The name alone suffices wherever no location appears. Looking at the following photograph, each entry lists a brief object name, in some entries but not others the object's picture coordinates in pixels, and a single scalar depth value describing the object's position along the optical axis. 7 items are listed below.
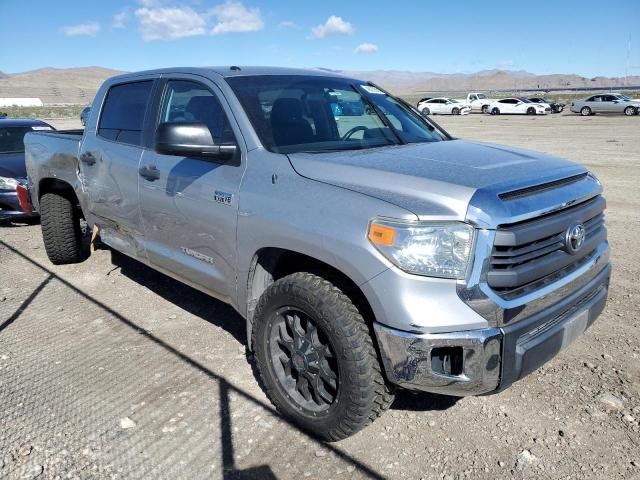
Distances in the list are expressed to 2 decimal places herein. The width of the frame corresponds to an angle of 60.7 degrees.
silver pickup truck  2.40
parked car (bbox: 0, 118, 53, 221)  7.77
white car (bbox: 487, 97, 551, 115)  41.69
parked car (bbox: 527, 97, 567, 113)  43.26
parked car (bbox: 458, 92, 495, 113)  46.44
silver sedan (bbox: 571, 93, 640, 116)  35.78
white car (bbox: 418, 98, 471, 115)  45.44
